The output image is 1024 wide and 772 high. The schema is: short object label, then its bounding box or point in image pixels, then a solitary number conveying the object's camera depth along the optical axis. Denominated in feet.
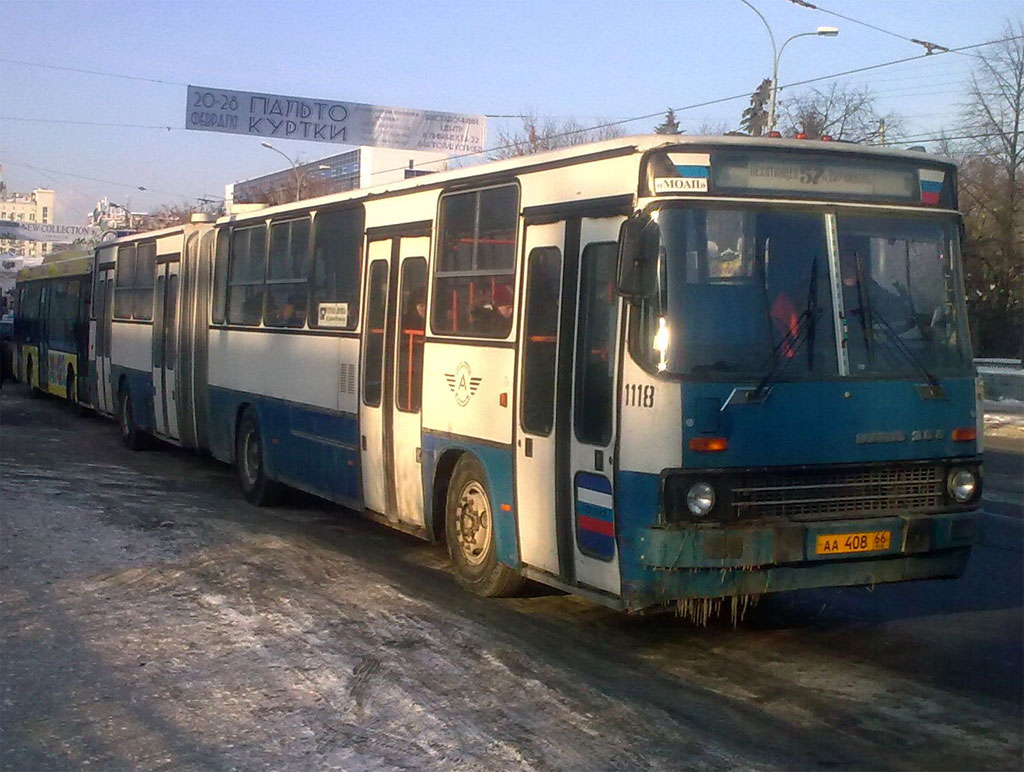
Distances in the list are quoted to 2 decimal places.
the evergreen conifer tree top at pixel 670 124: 205.98
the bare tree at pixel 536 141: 182.97
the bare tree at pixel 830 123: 156.56
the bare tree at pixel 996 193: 143.23
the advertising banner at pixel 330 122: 115.96
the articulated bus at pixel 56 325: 78.23
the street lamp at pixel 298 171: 154.11
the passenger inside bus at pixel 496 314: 27.07
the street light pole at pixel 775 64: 84.64
